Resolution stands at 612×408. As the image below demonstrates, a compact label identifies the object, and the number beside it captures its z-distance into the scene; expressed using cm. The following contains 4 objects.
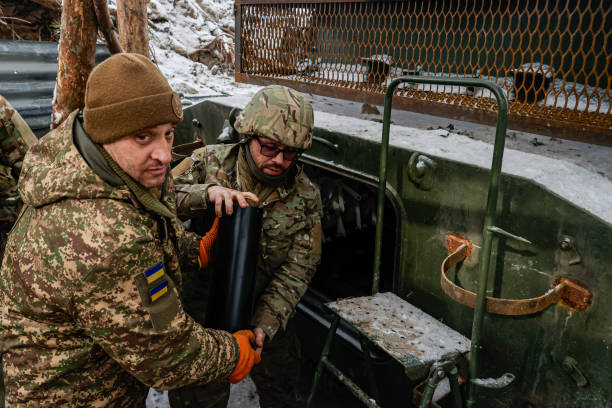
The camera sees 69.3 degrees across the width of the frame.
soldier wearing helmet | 249
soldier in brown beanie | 151
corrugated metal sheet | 523
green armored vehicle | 182
